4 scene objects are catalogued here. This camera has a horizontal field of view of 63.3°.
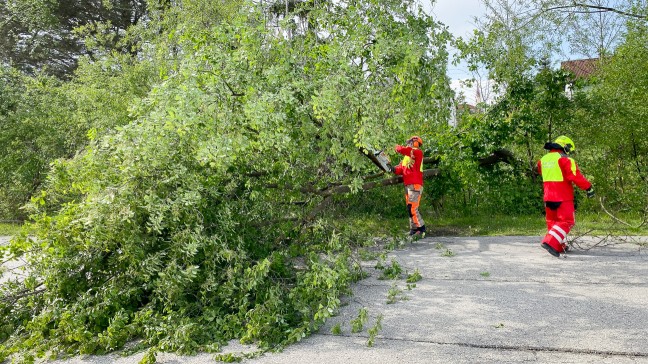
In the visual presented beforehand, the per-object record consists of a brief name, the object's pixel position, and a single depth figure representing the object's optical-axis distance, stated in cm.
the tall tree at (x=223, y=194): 461
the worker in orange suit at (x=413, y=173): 873
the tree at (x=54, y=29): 2789
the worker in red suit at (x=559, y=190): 701
